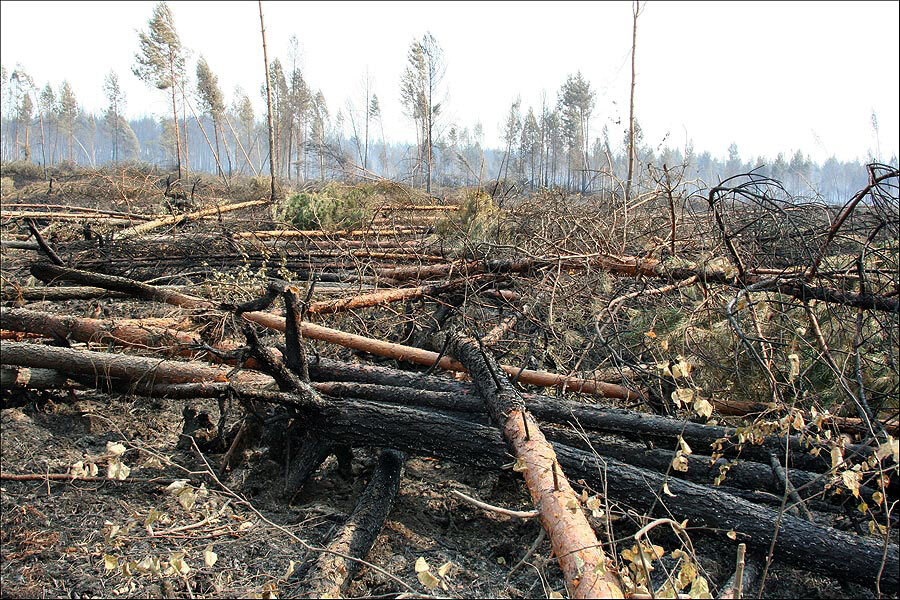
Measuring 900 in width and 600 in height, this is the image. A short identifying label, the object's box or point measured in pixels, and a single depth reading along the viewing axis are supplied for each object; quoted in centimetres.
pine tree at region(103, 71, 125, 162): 5538
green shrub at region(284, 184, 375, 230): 845
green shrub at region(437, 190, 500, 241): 625
